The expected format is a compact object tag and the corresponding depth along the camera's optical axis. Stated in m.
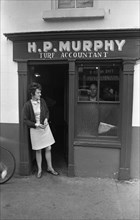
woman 4.93
